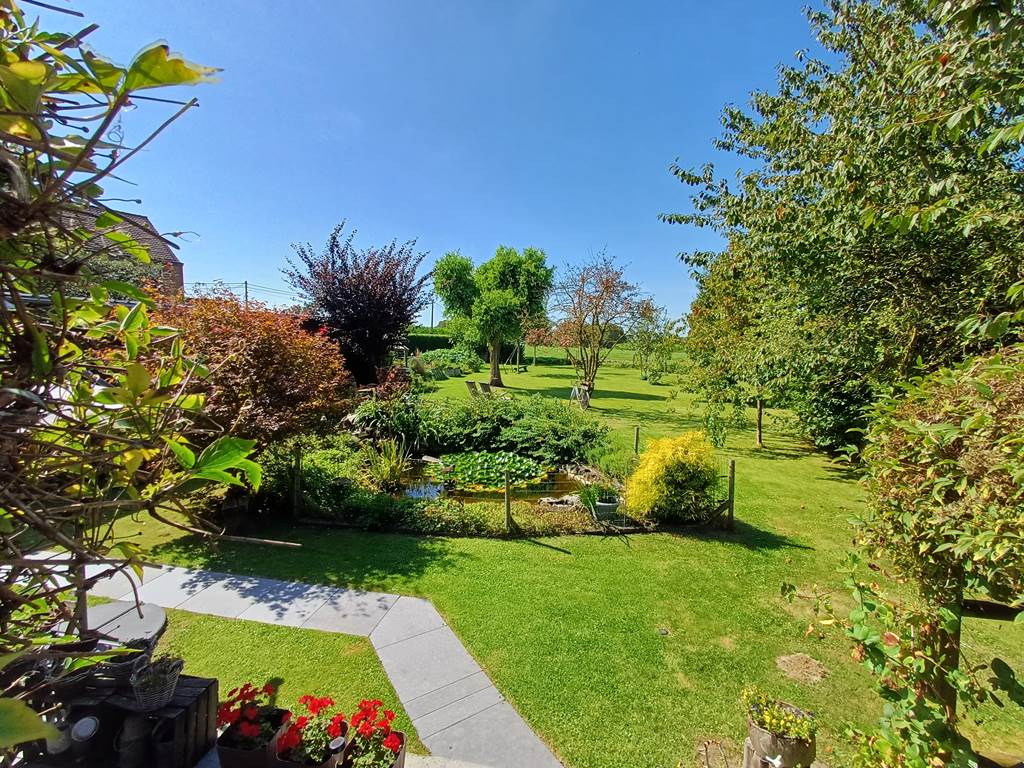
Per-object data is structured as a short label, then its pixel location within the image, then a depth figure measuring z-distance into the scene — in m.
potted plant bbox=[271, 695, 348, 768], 2.48
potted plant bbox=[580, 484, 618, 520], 6.82
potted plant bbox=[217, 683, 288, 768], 2.54
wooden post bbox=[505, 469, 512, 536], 6.48
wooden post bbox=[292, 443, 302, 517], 6.83
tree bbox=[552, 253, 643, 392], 19.45
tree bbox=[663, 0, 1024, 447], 4.11
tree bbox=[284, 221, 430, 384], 12.66
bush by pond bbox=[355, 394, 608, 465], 9.97
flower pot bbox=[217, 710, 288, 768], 2.51
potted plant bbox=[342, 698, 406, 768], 2.49
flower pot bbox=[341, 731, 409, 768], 2.54
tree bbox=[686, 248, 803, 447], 7.22
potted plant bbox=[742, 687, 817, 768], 2.62
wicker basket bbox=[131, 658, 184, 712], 2.58
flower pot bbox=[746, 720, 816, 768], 2.62
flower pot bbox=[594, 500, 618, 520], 6.80
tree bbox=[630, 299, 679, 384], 19.56
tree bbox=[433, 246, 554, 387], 23.31
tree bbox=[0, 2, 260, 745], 0.65
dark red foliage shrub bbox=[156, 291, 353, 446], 5.49
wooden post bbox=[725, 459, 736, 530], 6.73
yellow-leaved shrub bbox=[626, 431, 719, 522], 6.80
